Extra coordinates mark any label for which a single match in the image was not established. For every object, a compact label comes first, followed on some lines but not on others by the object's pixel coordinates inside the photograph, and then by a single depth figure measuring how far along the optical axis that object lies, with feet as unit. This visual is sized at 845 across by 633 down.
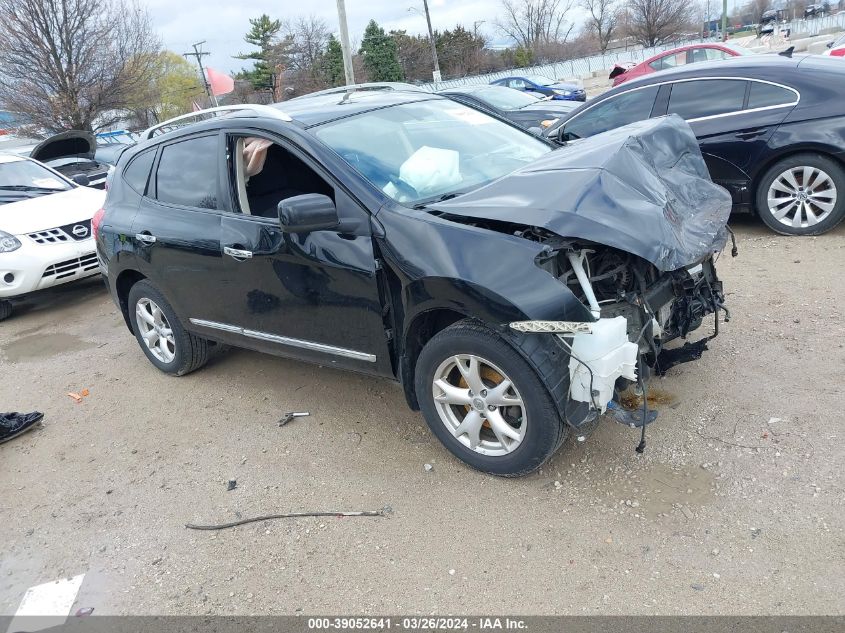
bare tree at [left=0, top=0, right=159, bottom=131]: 55.21
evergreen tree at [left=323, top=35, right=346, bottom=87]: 161.49
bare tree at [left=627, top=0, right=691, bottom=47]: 163.32
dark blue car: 67.72
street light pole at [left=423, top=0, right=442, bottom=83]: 150.36
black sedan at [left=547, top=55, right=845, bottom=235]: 18.75
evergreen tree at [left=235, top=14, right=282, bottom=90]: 202.49
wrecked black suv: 9.45
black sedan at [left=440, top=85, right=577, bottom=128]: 37.93
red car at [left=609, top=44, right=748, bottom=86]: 47.52
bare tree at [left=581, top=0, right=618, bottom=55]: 211.25
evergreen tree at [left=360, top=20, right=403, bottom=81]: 164.76
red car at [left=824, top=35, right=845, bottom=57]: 42.65
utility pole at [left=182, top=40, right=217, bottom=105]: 174.13
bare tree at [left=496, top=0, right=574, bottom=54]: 214.69
